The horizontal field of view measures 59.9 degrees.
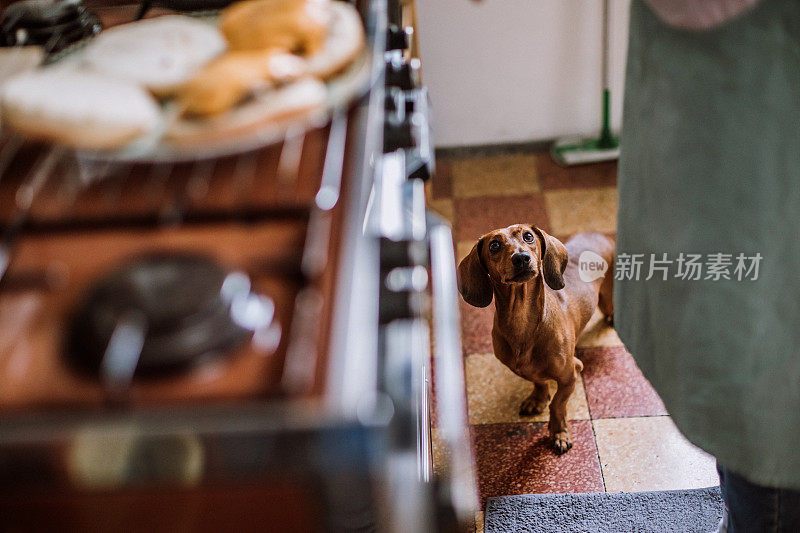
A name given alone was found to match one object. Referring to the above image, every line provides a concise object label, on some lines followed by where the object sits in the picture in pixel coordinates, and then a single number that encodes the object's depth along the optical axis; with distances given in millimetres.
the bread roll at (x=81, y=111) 685
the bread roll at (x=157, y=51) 764
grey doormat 1653
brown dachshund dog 1611
